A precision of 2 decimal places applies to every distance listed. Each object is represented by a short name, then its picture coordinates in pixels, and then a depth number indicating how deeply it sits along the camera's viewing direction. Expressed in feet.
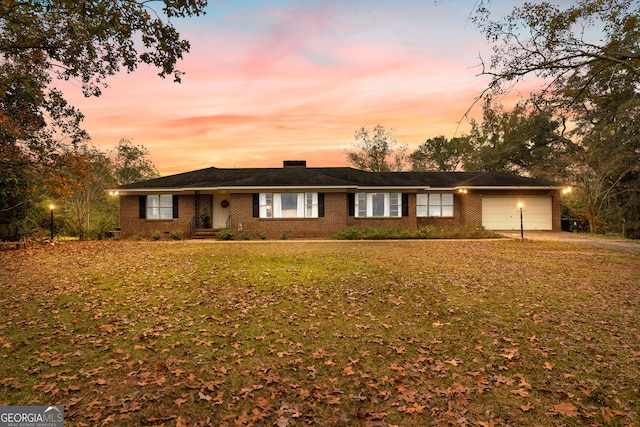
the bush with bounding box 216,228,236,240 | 64.85
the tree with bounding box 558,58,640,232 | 77.46
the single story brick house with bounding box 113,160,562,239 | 68.95
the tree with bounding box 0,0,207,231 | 25.26
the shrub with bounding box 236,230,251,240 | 65.16
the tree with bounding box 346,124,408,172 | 143.74
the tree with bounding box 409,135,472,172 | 157.69
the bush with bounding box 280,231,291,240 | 65.98
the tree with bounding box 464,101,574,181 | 102.53
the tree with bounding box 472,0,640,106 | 27.12
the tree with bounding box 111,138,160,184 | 127.24
